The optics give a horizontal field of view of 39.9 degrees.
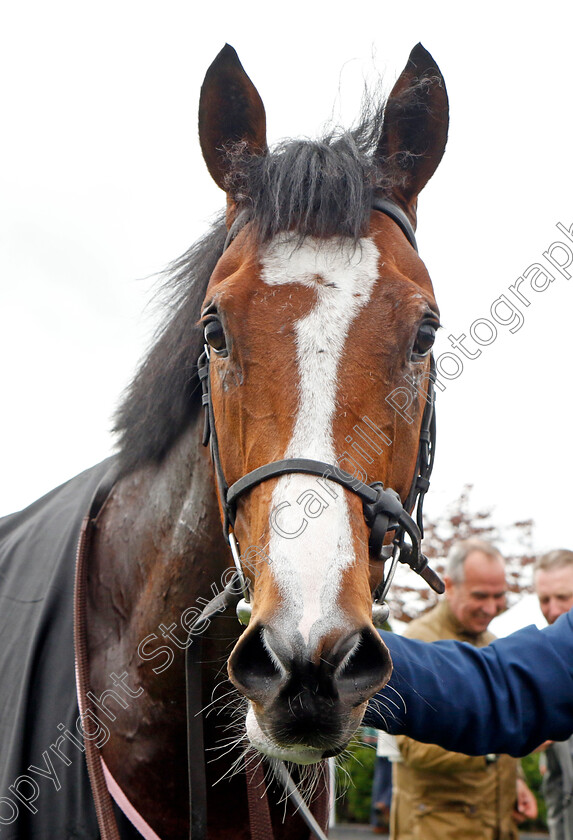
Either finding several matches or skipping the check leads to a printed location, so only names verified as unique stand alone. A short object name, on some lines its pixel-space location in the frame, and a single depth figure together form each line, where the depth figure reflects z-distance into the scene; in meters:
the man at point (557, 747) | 4.98
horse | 1.89
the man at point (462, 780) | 4.73
